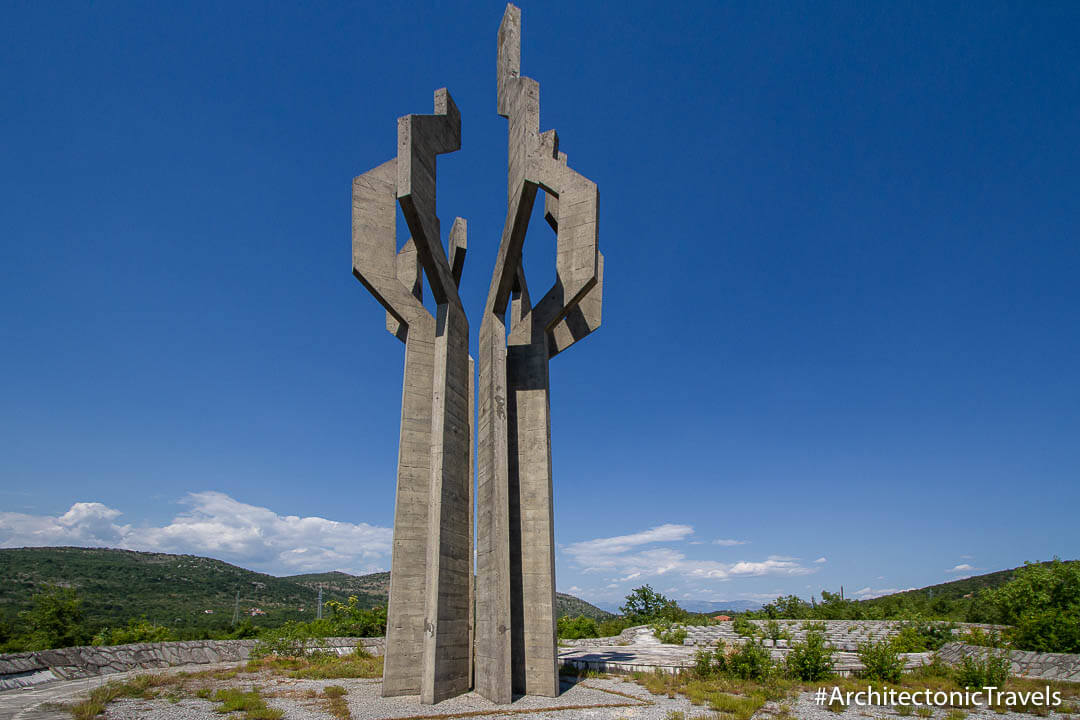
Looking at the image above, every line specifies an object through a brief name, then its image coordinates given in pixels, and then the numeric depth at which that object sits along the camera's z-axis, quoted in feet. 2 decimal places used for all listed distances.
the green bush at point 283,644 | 46.14
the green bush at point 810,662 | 36.65
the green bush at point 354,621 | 57.36
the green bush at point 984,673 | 31.09
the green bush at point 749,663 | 36.35
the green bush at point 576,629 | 72.95
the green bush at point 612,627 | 75.00
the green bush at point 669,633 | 62.69
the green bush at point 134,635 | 48.37
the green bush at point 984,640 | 37.49
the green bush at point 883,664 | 35.50
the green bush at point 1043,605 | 38.65
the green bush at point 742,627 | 51.85
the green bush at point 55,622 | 48.44
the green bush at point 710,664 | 37.35
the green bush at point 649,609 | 82.37
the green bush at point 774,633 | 51.55
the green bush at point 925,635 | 47.47
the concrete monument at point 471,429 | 30.30
